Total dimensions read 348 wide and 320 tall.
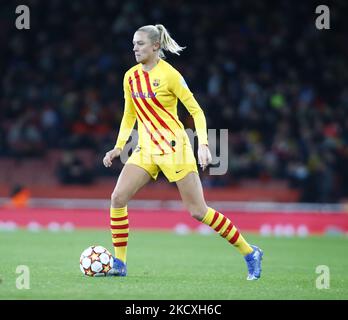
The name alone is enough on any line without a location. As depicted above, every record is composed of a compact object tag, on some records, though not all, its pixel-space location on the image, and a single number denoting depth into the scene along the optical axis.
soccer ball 17.47
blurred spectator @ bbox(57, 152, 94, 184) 39.94
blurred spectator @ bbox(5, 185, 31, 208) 39.37
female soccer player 17.09
